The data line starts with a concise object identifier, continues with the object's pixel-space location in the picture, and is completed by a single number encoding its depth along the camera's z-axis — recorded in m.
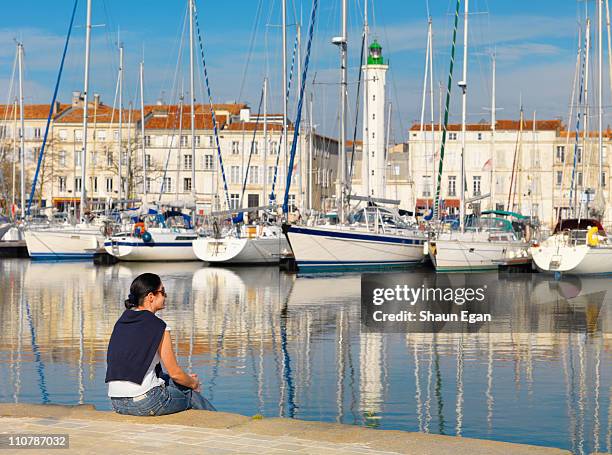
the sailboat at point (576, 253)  36.03
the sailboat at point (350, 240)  38.59
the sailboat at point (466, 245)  38.06
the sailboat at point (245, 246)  41.81
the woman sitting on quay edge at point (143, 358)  8.68
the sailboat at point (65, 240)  46.62
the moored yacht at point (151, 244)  43.62
